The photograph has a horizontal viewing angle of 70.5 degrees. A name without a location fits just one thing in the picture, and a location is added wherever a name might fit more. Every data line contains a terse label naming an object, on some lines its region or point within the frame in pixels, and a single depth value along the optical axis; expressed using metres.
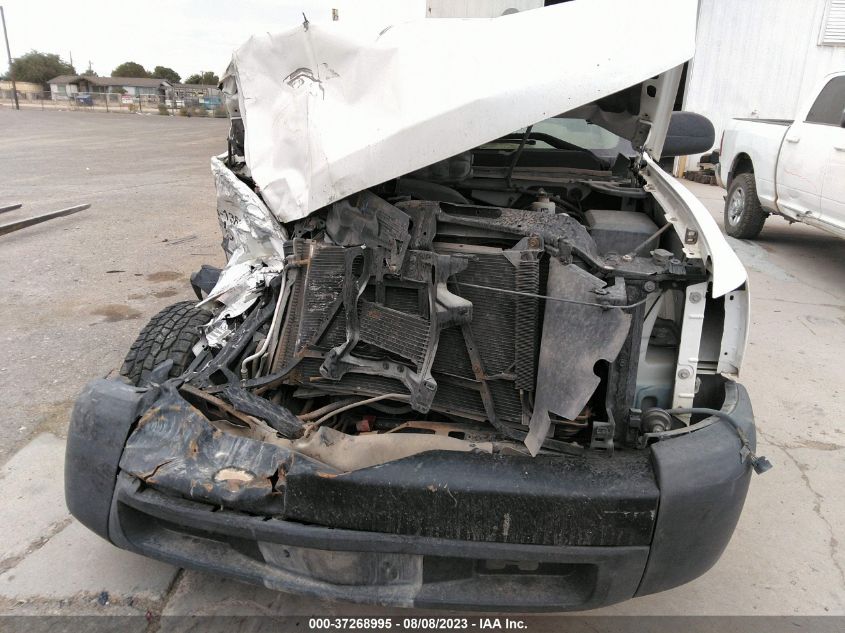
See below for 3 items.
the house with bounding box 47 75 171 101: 66.94
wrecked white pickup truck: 1.72
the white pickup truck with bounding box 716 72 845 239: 5.76
